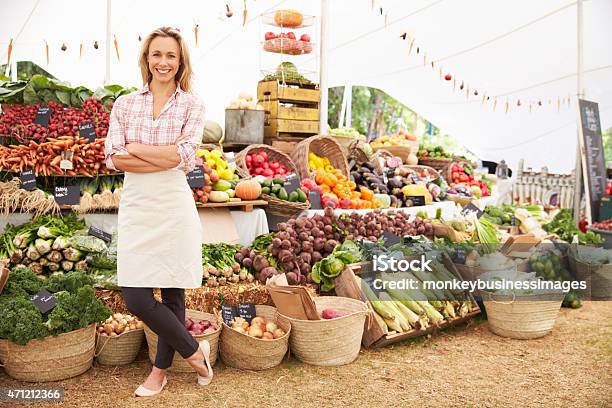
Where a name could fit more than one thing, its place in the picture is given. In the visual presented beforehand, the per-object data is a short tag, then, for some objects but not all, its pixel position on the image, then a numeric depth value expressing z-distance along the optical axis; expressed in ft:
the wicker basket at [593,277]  16.34
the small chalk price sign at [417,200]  18.66
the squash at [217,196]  14.37
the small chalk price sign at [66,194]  12.64
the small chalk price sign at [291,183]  15.67
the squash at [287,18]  20.27
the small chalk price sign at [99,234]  11.93
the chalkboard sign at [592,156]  24.22
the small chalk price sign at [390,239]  13.79
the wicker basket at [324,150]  18.40
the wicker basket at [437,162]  25.98
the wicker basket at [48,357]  9.34
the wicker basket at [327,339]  10.62
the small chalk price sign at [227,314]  10.84
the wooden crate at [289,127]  19.40
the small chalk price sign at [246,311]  11.19
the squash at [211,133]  18.85
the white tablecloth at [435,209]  17.74
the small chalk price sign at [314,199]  16.12
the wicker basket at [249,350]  10.32
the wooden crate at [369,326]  11.69
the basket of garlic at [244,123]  18.44
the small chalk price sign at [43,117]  13.12
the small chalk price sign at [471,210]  17.39
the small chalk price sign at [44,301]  9.53
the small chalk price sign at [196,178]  13.74
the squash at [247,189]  14.83
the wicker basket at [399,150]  24.34
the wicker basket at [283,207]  15.15
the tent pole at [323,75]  20.75
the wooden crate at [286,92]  19.36
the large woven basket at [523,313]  12.82
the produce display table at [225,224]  13.19
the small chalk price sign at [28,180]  12.46
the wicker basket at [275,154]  17.59
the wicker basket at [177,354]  10.16
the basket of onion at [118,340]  10.31
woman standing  8.60
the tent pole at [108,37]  22.35
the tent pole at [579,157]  24.95
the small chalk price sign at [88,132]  12.96
